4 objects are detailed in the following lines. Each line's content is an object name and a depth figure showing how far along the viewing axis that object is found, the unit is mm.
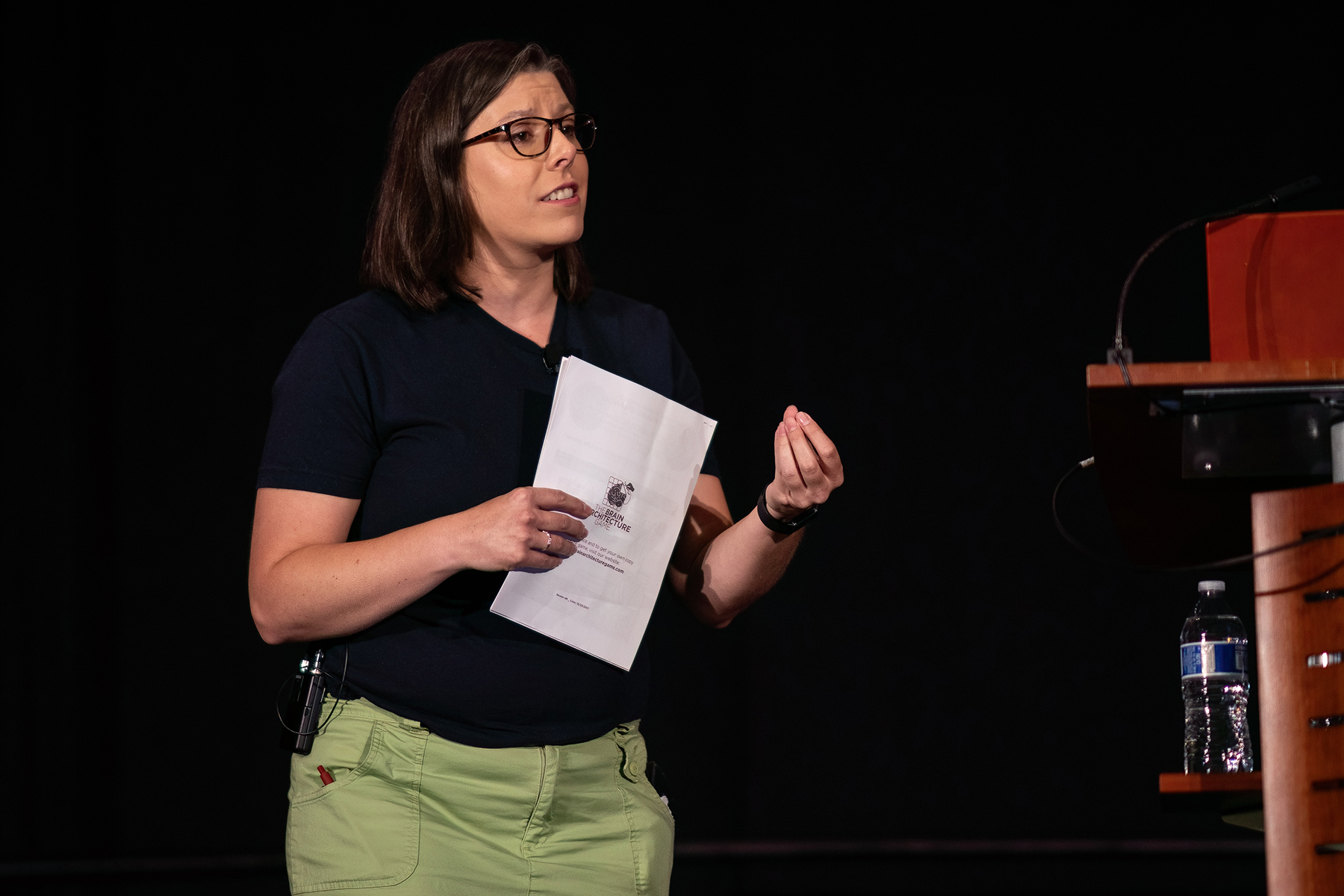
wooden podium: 4908
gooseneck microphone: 4910
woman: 5145
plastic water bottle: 5886
